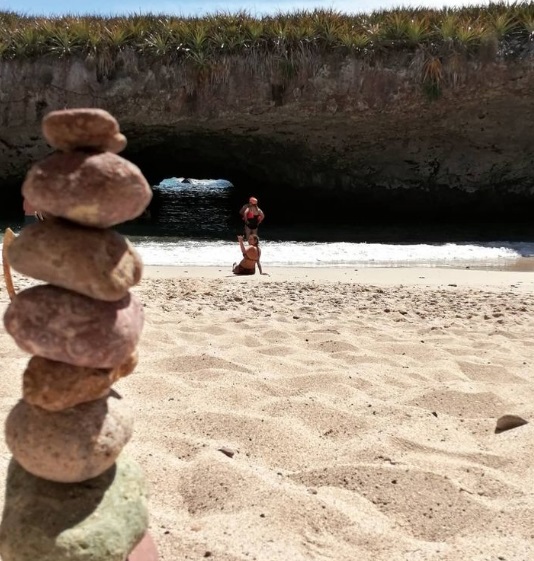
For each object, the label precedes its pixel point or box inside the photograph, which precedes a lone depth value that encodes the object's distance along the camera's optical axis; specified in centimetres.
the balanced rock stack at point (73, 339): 160
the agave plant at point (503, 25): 1259
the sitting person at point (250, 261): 834
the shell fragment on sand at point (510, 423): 300
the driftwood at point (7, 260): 182
